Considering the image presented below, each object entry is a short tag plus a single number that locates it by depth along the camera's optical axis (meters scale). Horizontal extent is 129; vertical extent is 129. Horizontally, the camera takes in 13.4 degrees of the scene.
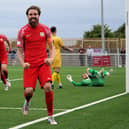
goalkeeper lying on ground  19.53
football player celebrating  9.45
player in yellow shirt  18.44
